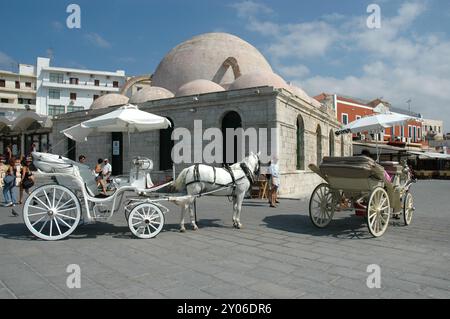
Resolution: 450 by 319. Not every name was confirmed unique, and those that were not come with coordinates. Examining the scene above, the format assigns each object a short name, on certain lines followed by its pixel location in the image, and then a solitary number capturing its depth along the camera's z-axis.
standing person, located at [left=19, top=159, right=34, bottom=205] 10.11
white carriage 5.59
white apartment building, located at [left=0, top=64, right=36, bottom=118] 55.78
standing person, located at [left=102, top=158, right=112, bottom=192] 12.48
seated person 12.80
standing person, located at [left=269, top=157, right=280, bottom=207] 10.62
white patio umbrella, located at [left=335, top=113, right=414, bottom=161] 8.95
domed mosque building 14.27
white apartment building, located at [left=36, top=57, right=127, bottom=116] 59.38
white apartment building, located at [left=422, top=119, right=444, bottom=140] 56.27
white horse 6.54
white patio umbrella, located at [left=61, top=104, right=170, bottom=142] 6.40
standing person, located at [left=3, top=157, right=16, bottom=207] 10.17
